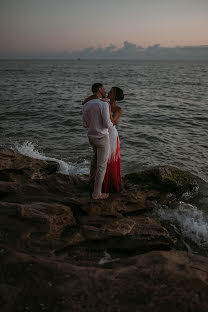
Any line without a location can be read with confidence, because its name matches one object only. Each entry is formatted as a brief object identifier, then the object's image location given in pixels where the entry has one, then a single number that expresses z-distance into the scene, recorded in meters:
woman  5.24
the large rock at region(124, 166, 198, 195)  6.55
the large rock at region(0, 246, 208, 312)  2.77
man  4.71
